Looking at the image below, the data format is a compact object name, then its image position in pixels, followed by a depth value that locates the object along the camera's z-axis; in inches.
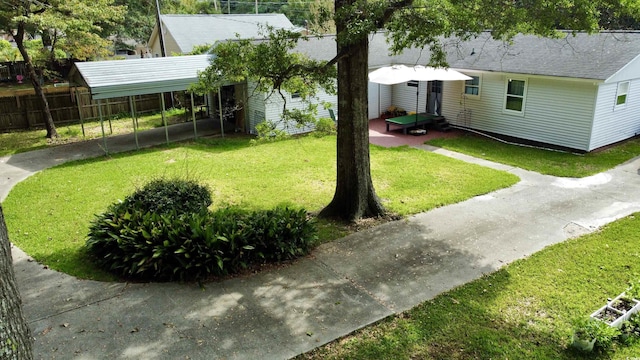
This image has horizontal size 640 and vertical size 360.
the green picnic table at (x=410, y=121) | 730.2
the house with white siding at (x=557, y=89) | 576.4
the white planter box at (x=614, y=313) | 234.8
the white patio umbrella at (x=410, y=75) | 671.1
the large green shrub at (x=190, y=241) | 299.1
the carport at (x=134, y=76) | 595.5
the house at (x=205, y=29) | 1053.2
